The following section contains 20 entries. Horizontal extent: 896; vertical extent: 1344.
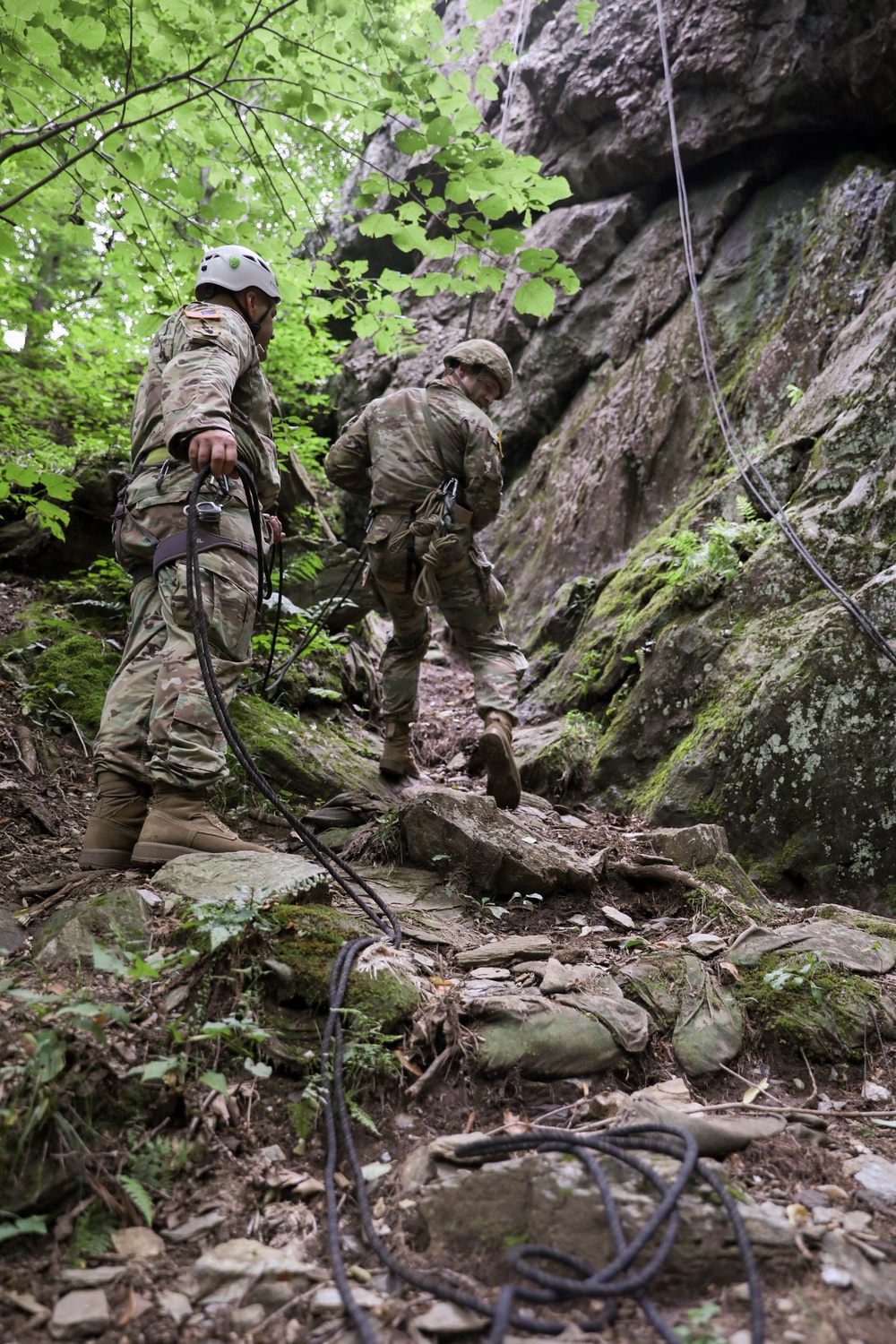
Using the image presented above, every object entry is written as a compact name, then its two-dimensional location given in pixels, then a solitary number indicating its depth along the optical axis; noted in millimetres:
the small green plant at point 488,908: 3577
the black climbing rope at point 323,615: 5578
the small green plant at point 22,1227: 1549
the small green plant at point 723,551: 5672
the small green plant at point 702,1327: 1435
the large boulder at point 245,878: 2736
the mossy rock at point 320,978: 2361
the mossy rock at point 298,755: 4898
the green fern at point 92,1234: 1586
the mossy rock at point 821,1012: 2650
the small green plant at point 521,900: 3697
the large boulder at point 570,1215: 1623
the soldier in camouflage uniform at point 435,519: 5156
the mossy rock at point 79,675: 4883
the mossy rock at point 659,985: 2738
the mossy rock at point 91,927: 2377
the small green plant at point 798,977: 2801
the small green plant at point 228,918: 2299
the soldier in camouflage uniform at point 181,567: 3203
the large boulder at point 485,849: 3764
